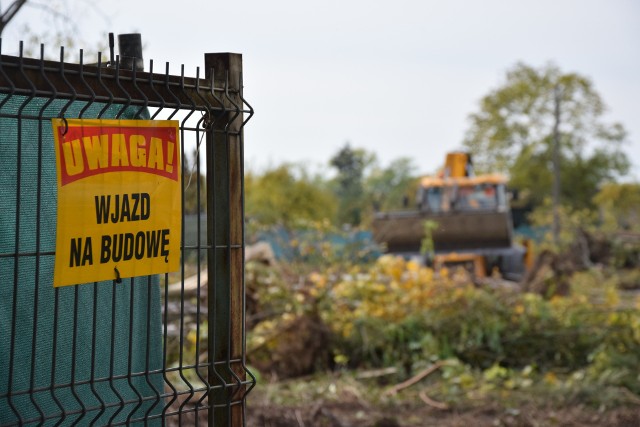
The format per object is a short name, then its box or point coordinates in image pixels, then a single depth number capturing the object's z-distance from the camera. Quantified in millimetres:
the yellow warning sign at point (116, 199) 3354
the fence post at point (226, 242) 3957
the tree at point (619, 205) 33844
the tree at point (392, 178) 69575
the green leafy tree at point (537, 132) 46250
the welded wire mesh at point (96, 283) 3355
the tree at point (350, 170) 63219
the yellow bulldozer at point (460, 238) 18531
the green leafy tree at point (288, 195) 33281
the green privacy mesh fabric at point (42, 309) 3350
